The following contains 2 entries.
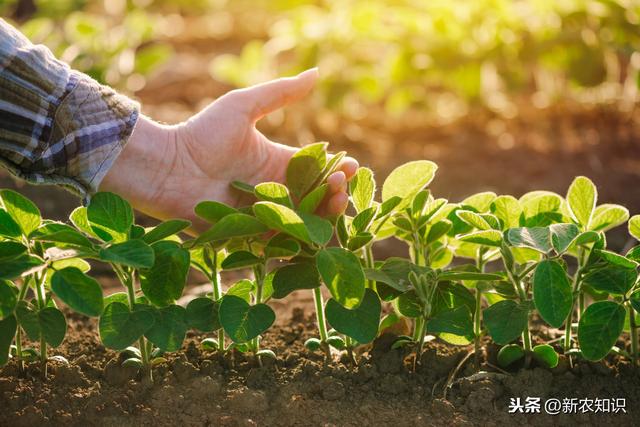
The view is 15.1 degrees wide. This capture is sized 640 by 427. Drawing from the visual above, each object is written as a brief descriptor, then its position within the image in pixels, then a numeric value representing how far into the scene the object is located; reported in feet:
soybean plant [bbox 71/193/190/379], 5.17
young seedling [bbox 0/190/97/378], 5.11
